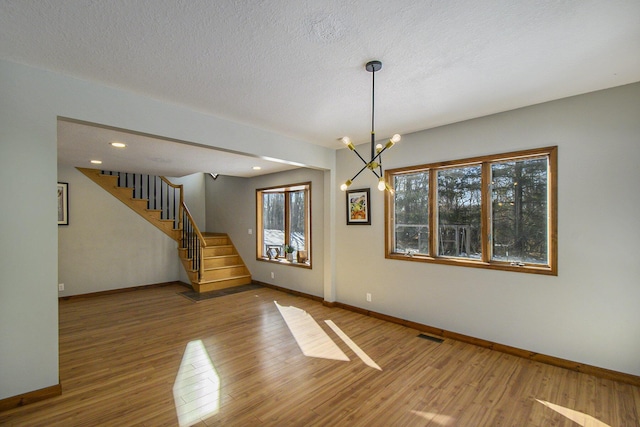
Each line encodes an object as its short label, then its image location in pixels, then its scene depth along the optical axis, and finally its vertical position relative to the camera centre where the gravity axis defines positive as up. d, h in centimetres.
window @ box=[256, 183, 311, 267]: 589 -18
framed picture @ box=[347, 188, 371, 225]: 456 +10
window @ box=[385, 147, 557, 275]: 314 +2
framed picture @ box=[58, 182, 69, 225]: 551 +22
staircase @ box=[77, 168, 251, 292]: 621 -34
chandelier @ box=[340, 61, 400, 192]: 224 +112
